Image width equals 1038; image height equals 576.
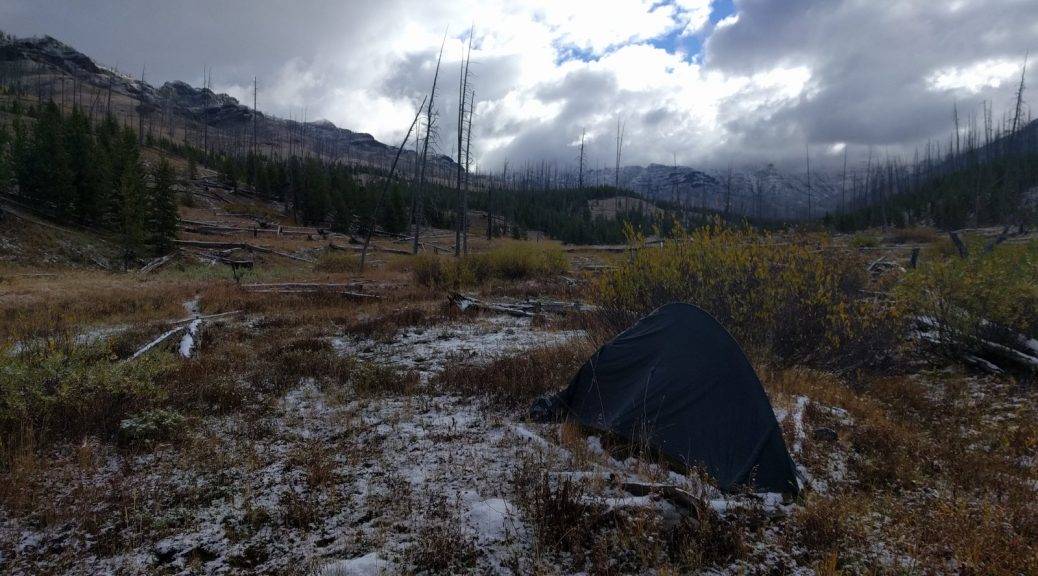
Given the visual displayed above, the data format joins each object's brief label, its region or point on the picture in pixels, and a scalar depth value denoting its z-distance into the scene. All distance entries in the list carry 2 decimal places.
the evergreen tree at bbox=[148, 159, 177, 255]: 27.96
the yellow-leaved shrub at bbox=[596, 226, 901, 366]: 6.86
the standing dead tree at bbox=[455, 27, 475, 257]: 28.05
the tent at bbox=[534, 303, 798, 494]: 3.76
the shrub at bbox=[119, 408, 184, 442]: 4.59
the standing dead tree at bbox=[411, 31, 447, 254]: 25.05
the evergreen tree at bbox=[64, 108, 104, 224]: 30.27
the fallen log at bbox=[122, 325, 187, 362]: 7.02
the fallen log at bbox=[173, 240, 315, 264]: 29.41
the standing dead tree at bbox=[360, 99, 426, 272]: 23.12
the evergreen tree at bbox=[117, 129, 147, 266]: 26.12
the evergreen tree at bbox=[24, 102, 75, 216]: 29.44
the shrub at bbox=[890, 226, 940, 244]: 31.16
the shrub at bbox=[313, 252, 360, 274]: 24.70
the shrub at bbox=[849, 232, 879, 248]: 23.46
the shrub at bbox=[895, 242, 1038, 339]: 7.35
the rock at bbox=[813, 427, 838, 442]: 4.59
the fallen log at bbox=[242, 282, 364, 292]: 16.06
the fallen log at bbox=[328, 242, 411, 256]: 33.26
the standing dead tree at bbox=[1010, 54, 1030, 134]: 42.59
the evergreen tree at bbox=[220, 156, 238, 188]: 56.95
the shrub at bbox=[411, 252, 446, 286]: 18.36
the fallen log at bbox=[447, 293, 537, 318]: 12.01
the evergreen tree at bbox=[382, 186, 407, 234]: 51.28
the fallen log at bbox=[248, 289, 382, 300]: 14.48
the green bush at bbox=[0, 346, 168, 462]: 4.53
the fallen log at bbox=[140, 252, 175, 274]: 23.56
